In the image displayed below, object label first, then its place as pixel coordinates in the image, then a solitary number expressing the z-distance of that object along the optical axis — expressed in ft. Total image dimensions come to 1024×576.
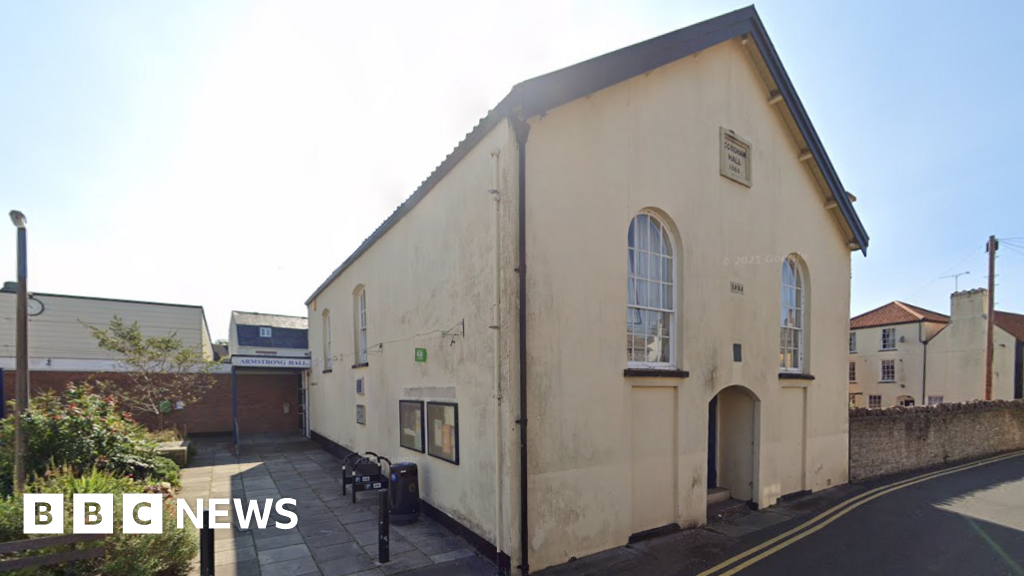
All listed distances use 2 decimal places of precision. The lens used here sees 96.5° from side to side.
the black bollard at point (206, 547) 15.85
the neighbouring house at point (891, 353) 90.94
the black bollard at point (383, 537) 20.10
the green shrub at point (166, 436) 45.87
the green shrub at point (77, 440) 27.22
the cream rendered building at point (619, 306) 20.38
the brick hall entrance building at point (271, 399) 67.92
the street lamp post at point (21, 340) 21.16
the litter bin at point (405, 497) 25.39
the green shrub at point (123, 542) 16.99
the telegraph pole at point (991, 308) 63.67
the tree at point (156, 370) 50.52
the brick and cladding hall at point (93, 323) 64.39
